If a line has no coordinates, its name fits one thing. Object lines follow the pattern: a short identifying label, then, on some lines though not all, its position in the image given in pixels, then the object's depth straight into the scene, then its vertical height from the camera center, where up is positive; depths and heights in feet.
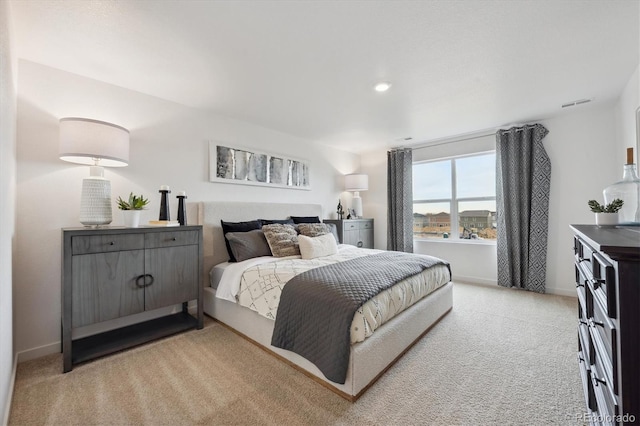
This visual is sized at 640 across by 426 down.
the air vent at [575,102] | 9.50 +4.20
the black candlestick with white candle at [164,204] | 8.25 +0.44
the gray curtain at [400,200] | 15.12 +0.95
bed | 5.26 -2.85
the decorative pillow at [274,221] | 10.91 -0.19
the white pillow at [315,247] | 9.11 -1.09
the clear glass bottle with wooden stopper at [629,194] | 4.92 +0.39
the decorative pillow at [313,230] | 10.43 -0.54
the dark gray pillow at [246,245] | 9.02 -1.00
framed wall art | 10.46 +2.22
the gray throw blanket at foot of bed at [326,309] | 5.03 -1.98
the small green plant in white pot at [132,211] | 7.32 +0.20
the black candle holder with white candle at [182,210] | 8.75 +0.26
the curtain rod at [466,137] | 12.09 +4.10
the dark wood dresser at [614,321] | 2.33 -1.11
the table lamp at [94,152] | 6.53 +1.72
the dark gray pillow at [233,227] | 9.76 -0.40
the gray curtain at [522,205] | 11.30 +0.42
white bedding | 5.55 -1.97
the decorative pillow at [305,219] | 12.65 -0.12
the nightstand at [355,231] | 14.01 -0.88
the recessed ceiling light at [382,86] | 8.05 +4.14
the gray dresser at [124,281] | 6.19 -1.73
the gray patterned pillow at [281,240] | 9.25 -0.85
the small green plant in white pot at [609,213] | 4.99 +0.02
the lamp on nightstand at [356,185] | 15.74 +1.90
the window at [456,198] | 13.28 +0.97
